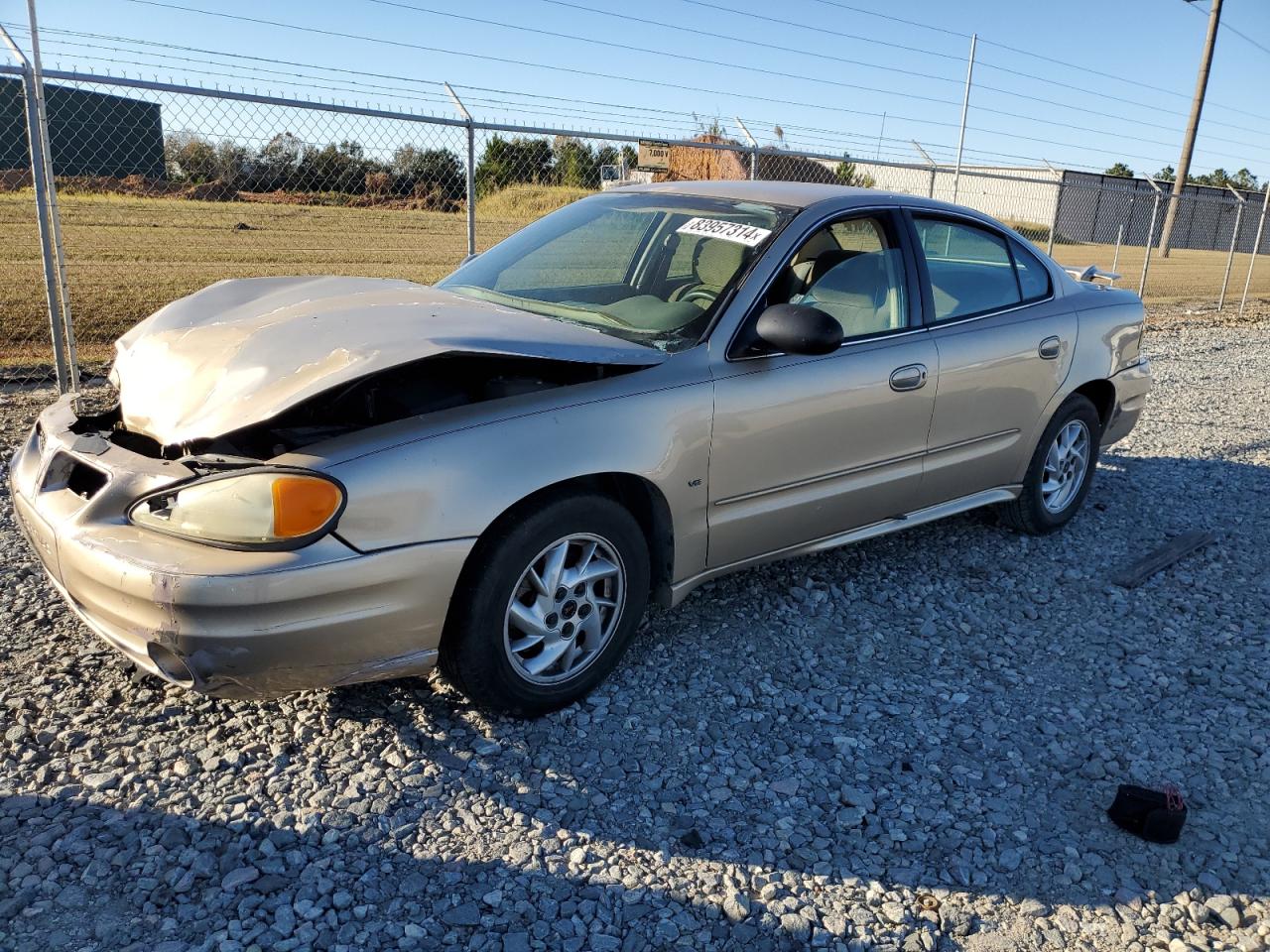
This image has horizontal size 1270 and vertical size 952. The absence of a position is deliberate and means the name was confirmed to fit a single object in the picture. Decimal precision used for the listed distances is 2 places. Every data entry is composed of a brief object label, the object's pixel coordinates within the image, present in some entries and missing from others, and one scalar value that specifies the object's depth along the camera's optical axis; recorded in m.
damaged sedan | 2.71
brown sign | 11.71
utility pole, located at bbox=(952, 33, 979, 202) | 16.46
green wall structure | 8.48
